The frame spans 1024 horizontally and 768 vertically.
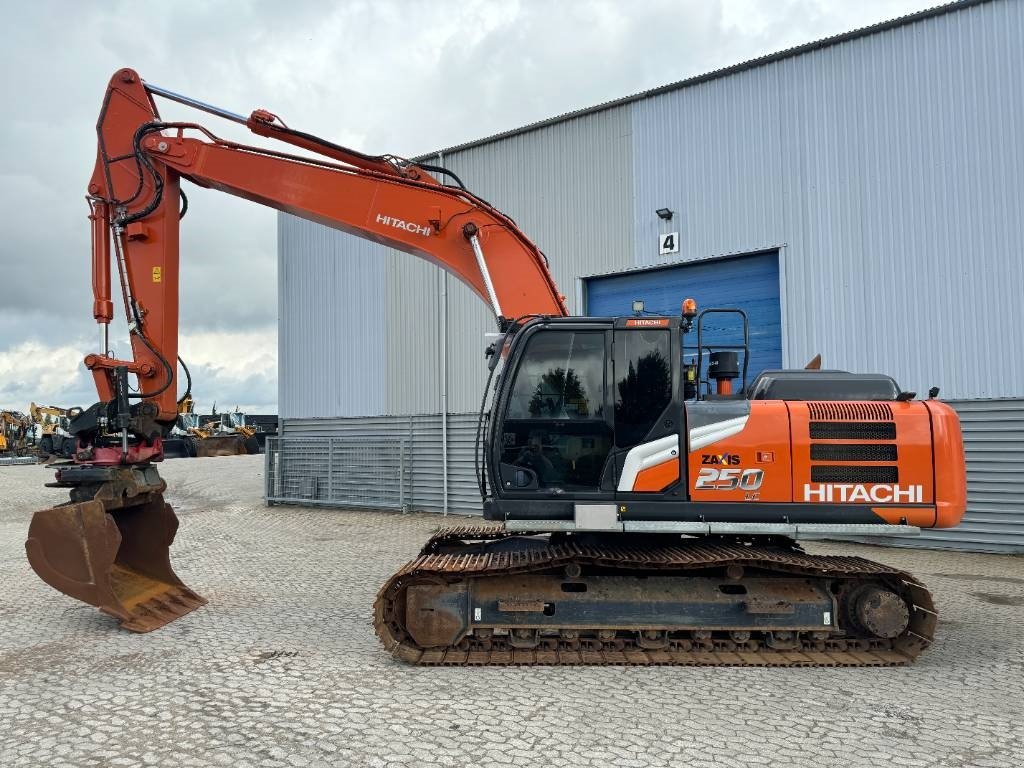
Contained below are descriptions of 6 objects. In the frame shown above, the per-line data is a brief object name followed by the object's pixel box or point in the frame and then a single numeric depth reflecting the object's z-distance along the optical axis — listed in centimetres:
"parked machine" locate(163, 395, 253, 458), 3819
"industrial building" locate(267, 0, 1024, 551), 1112
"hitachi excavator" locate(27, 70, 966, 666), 581
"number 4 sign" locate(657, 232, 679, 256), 1340
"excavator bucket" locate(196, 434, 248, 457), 3888
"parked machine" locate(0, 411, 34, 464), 3959
